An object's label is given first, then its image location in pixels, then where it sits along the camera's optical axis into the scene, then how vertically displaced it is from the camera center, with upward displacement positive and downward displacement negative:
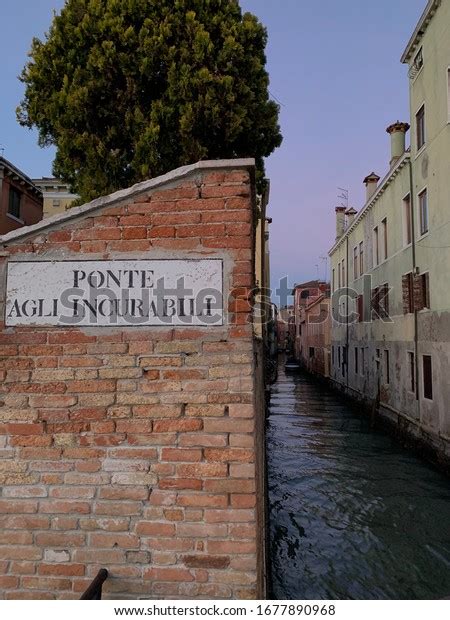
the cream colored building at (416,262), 11.94 +2.60
